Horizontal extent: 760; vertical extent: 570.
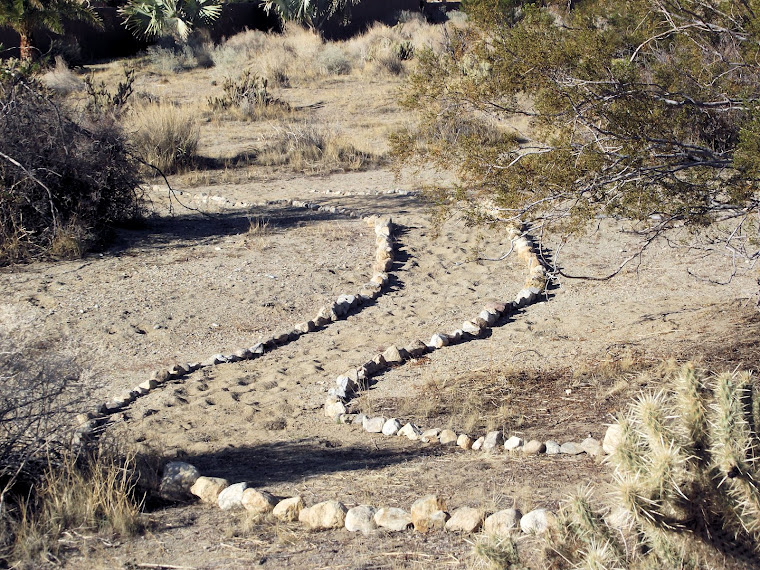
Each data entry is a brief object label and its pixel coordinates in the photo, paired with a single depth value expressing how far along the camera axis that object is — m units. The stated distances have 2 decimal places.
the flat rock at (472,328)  7.25
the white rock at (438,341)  6.98
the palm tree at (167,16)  27.91
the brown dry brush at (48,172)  8.61
